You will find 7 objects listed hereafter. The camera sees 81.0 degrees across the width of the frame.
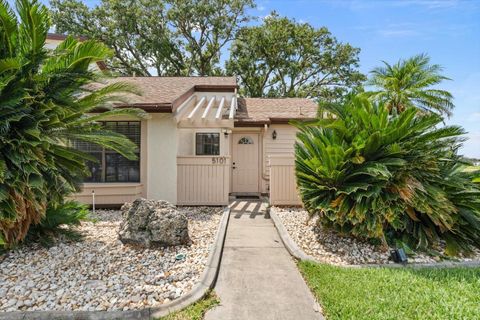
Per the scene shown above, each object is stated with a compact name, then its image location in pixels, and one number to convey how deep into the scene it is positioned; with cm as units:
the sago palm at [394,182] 561
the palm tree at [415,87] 1032
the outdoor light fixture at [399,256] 536
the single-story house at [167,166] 923
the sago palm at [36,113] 450
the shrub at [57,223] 557
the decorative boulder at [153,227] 561
